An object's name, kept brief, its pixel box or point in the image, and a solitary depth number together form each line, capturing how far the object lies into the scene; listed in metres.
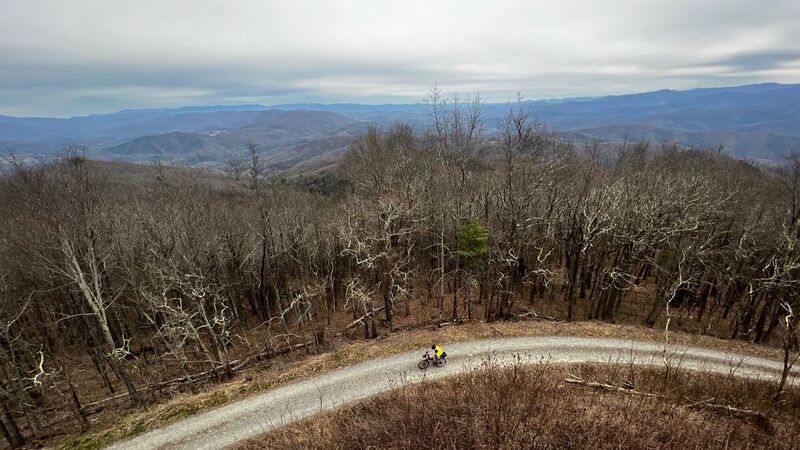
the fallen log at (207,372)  21.56
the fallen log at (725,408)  13.84
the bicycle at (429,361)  19.85
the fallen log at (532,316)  28.08
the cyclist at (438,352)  18.83
